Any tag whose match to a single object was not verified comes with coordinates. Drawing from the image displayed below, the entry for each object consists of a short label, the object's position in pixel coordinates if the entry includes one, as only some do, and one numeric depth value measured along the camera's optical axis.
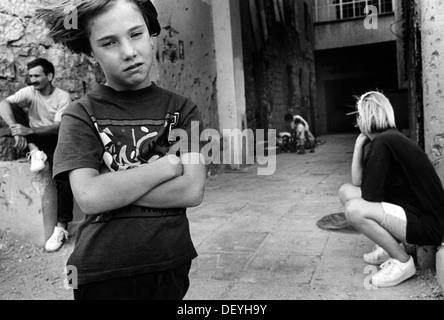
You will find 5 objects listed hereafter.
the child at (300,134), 11.27
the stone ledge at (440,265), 2.45
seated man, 3.63
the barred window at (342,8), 18.84
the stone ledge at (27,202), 3.65
